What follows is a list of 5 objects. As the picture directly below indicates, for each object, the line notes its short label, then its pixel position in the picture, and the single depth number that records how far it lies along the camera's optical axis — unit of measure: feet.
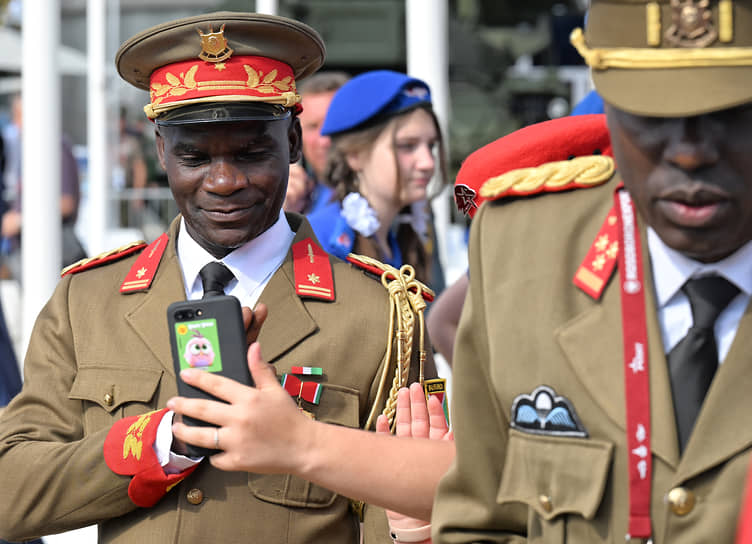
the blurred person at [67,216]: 45.42
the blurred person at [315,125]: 34.06
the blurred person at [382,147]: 28.81
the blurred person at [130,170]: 63.57
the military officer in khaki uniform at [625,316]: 9.19
